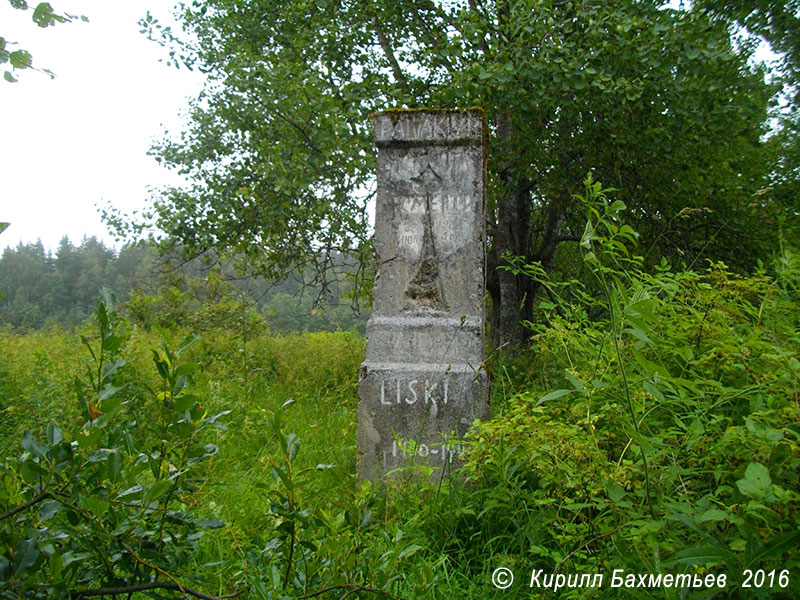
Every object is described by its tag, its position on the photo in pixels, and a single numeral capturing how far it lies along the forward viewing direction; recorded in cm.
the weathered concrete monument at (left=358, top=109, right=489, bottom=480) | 388
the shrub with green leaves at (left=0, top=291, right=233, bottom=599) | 130
